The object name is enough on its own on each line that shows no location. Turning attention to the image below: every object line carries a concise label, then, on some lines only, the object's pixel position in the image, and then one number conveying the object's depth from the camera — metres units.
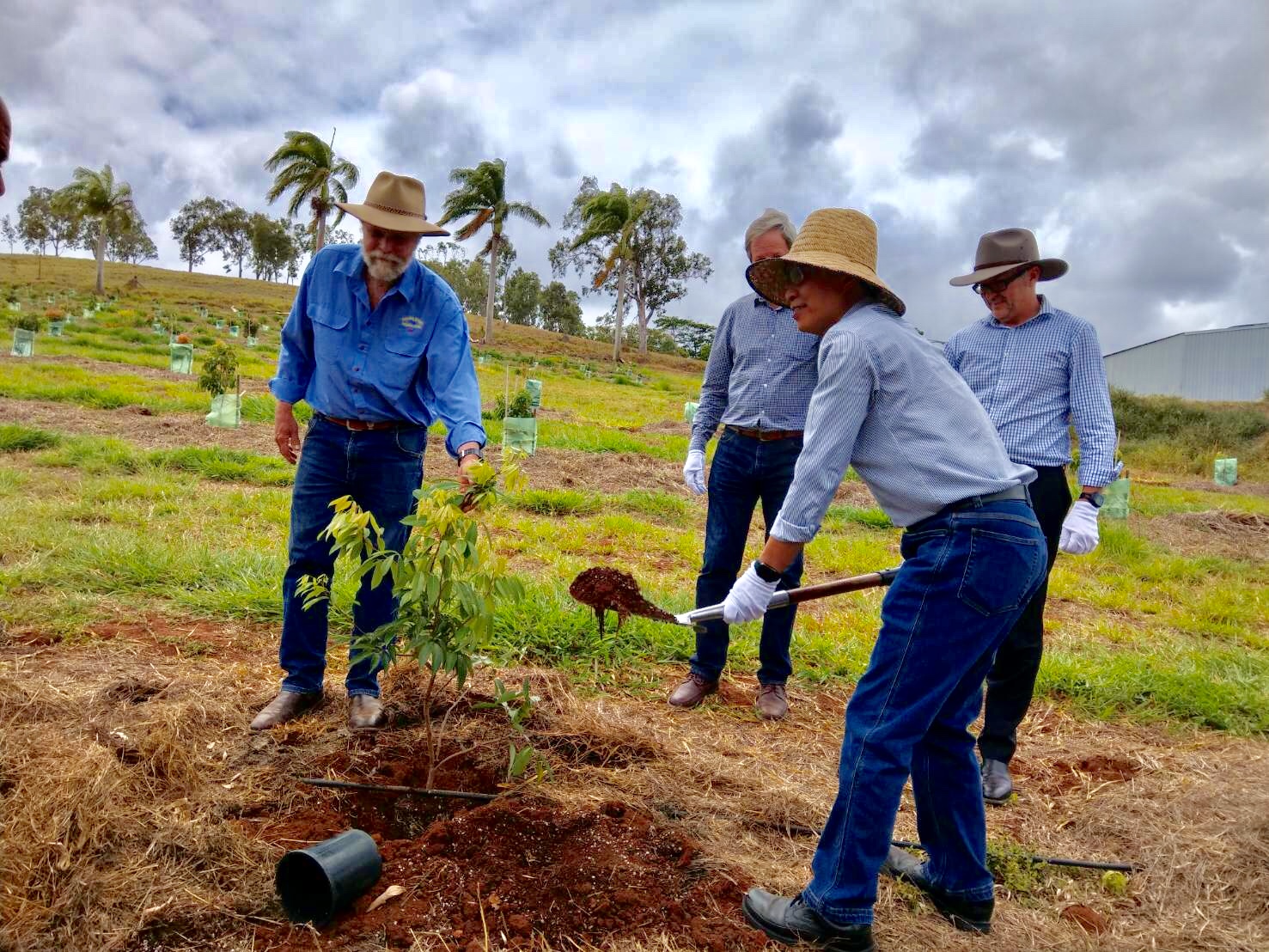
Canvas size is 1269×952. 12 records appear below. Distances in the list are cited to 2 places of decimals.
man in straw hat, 2.09
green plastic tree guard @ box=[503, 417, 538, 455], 10.51
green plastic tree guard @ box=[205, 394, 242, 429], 10.38
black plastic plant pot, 2.04
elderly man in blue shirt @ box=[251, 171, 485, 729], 3.15
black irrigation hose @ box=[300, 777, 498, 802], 2.66
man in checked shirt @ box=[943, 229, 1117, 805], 3.26
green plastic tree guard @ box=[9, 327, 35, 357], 15.77
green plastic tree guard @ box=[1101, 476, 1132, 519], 10.09
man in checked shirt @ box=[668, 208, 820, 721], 3.68
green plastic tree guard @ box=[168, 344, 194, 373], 15.84
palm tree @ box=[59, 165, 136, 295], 34.16
